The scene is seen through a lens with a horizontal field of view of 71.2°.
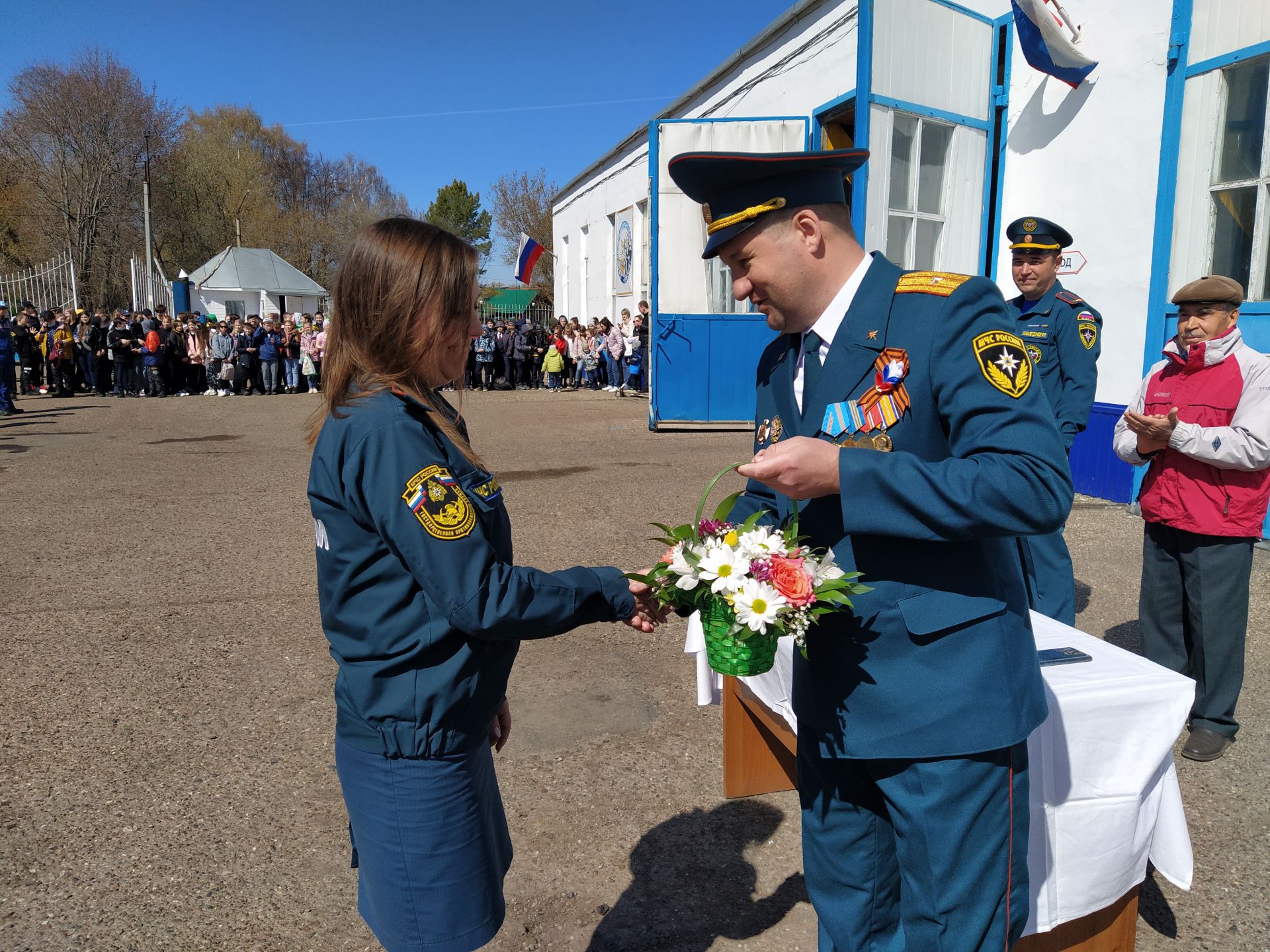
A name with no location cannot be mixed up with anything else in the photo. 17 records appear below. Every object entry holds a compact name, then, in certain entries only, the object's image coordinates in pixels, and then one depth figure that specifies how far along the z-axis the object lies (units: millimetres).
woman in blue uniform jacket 1652
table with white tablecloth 2141
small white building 35438
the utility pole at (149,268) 25453
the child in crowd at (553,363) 21469
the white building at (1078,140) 6414
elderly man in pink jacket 3541
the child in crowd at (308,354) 20250
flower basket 1609
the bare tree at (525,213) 55406
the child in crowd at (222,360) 19656
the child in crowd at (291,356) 20844
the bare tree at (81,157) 35156
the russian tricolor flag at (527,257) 22578
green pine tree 71569
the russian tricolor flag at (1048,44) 6785
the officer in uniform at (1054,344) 3900
